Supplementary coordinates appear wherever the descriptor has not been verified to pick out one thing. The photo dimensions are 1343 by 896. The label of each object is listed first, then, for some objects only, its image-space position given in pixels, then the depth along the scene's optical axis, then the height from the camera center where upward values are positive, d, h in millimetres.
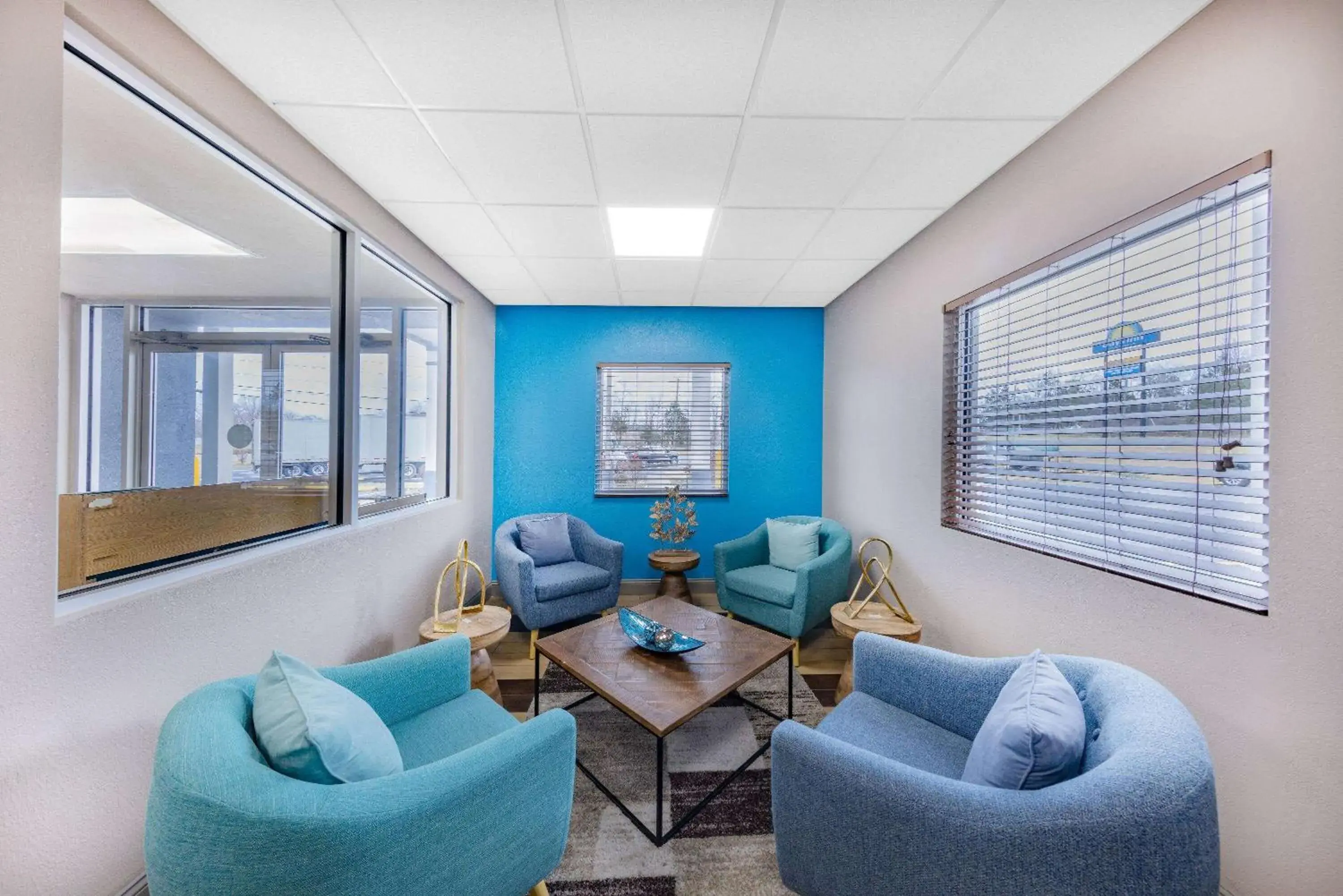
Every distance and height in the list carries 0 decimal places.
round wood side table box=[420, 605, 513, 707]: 2285 -995
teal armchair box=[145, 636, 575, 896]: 814 -760
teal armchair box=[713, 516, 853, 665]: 2850 -913
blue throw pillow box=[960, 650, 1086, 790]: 980 -649
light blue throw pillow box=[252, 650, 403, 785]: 992 -663
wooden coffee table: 1615 -931
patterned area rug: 1454 -1383
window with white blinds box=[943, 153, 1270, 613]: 1274 +200
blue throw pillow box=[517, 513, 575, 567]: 3455 -736
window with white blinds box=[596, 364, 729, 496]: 4152 +178
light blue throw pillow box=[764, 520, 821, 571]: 3332 -715
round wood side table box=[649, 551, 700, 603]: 3686 -983
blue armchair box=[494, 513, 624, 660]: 2936 -925
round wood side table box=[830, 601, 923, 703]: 2328 -934
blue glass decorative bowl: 2000 -874
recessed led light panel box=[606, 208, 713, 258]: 2496 +1294
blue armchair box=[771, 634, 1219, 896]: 810 -744
